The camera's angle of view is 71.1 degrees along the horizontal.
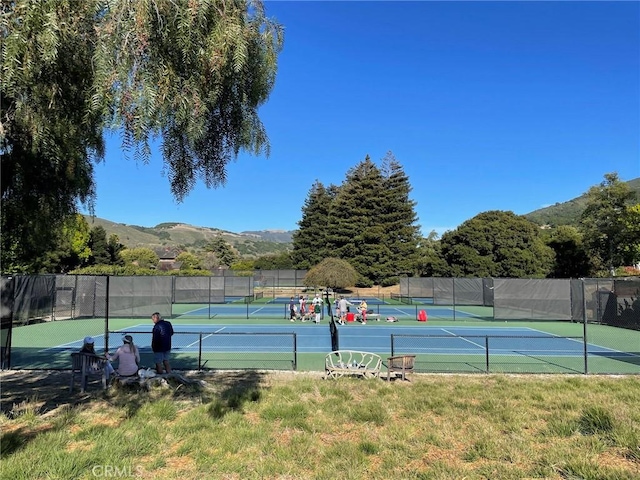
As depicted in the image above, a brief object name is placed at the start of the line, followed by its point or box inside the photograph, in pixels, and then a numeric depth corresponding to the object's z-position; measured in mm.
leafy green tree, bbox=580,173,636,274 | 51094
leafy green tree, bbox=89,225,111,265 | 68625
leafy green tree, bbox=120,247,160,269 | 99812
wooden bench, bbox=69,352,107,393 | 8883
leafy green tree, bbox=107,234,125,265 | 73750
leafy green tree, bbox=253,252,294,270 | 76719
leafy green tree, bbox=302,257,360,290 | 42875
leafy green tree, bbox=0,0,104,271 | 4703
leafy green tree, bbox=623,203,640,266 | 47812
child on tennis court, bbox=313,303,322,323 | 24861
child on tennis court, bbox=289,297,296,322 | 25830
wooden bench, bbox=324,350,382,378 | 10273
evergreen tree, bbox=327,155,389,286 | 62594
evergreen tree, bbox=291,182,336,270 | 71125
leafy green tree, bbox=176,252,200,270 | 96862
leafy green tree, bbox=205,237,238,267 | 123356
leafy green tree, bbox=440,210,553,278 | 54631
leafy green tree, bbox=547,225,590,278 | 59531
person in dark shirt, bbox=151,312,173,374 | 9828
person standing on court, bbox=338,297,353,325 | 24891
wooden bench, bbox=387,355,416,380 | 10227
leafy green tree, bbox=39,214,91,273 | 52688
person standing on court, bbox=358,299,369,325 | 24688
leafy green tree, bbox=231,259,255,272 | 76756
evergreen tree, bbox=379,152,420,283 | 62844
